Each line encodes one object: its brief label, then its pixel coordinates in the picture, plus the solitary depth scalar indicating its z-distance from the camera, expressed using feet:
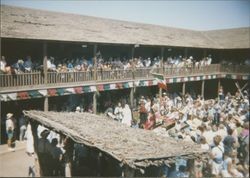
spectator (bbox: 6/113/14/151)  44.80
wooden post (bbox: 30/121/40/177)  35.16
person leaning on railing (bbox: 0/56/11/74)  44.91
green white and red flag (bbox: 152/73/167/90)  56.69
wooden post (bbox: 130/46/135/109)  67.05
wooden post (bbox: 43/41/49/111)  51.03
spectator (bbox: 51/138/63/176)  34.78
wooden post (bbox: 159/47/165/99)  72.64
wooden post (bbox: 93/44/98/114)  59.27
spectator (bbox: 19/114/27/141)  48.78
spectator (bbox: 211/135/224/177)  28.17
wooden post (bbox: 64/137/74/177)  30.40
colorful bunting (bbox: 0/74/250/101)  47.75
